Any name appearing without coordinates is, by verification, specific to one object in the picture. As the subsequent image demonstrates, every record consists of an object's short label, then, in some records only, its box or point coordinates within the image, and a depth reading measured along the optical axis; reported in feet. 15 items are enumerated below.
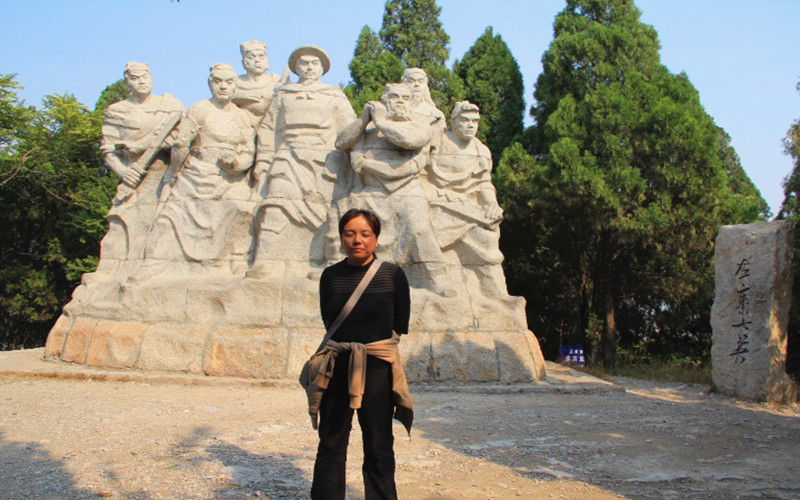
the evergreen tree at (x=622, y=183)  38.78
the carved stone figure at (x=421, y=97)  25.15
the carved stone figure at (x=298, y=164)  24.97
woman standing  9.42
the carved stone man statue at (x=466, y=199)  24.71
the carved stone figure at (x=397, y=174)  23.56
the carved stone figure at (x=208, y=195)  25.55
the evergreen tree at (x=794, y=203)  28.53
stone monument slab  22.75
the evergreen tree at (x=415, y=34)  62.39
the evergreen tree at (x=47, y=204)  43.24
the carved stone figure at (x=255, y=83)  27.70
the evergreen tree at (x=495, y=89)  51.93
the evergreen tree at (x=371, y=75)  51.21
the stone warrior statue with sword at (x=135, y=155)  26.68
